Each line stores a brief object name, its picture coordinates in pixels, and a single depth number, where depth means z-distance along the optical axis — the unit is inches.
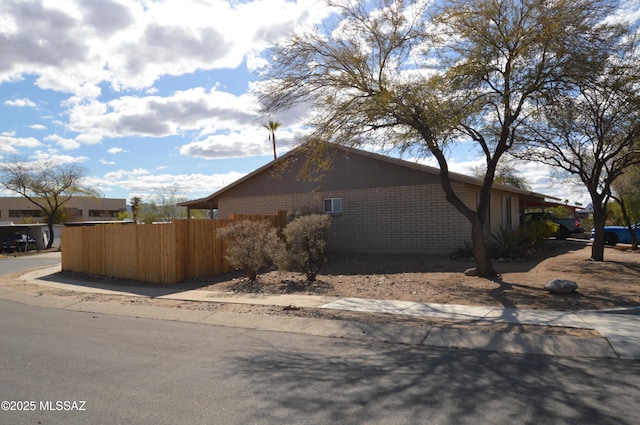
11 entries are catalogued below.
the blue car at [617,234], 1022.4
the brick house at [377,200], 729.0
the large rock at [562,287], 432.5
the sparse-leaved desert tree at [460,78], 463.5
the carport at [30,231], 1685.5
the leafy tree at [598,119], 470.6
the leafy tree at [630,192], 1072.7
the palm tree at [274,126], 1548.2
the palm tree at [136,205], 2467.8
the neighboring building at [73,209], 2679.6
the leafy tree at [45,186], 1809.8
